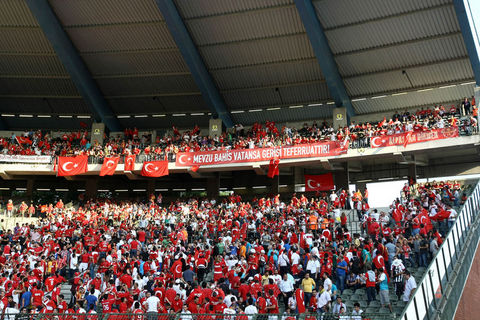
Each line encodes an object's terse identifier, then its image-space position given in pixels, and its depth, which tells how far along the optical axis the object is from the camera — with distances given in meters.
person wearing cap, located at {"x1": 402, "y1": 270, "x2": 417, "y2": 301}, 13.62
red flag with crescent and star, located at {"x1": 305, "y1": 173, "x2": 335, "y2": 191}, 35.62
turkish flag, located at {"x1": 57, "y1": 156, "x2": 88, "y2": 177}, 34.19
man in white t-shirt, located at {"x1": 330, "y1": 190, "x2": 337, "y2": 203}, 27.22
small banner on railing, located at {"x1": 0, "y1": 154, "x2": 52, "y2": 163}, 34.56
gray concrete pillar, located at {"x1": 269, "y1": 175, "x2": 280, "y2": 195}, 36.91
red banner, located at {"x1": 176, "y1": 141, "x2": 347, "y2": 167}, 30.70
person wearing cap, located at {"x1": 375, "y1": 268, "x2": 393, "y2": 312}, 14.45
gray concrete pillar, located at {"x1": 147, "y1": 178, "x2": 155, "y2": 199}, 37.77
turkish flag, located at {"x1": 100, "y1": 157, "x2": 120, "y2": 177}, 33.94
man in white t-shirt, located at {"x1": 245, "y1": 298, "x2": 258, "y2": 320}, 12.71
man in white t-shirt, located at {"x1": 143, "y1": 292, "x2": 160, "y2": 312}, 13.45
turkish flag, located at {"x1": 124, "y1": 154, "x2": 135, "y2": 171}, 33.81
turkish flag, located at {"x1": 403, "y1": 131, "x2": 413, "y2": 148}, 28.64
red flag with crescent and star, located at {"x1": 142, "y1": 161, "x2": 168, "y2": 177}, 33.47
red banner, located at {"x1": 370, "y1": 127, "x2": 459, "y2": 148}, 27.91
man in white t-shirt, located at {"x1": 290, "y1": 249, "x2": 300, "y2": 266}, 17.48
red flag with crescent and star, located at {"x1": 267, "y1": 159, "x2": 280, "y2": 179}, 31.50
